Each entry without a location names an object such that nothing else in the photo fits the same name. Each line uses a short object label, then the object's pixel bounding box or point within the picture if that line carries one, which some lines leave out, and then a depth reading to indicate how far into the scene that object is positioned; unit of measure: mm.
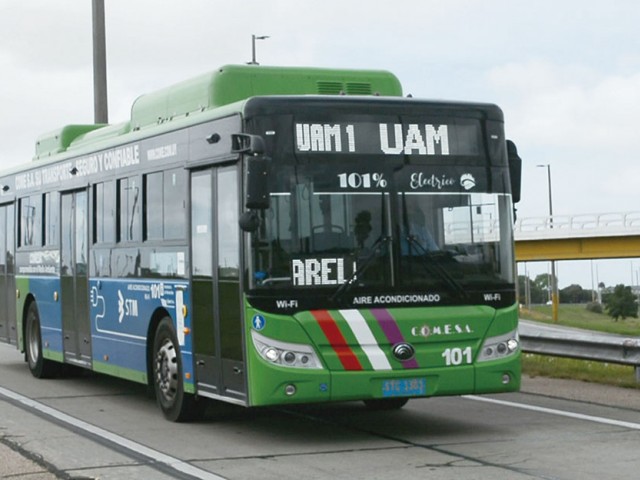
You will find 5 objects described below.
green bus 12000
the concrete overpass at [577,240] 70688
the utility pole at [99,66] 27703
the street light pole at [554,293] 84250
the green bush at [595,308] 135375
